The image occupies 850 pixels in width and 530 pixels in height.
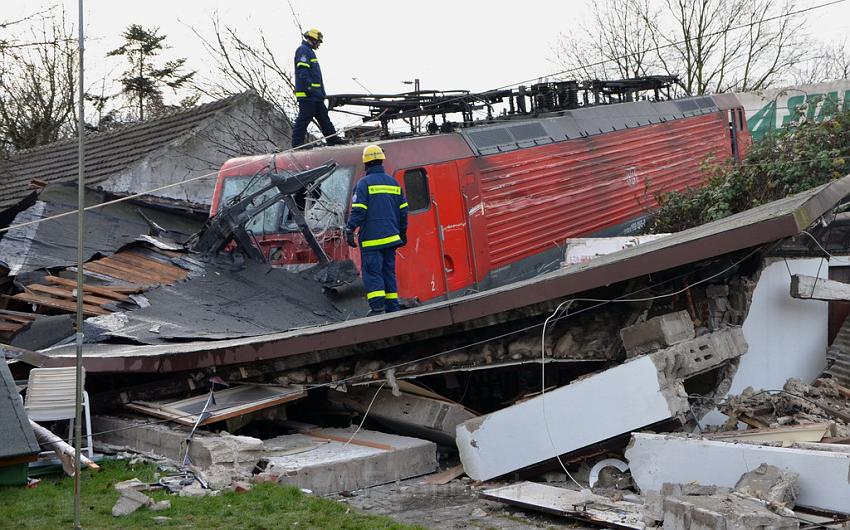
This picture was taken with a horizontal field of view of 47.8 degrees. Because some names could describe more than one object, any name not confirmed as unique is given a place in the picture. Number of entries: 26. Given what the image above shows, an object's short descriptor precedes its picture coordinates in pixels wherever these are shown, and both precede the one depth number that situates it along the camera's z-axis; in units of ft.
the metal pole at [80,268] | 17.85
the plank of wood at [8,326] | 33.78
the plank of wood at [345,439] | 25.26
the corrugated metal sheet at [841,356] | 30.04
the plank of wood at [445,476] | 24.30
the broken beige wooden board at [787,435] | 21.38
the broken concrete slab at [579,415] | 22.75
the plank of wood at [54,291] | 36.94
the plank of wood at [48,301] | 36.09
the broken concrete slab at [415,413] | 26.78
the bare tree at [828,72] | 114.46
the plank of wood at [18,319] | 34.60
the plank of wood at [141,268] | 36.22
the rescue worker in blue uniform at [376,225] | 32.09
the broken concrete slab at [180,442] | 23.49
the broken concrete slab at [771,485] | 17.90
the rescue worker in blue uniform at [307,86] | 41.04
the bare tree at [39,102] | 86.79
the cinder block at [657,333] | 24.48
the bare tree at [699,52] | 89.34
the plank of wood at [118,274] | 36.09
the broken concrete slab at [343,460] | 23.09
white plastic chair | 25.35
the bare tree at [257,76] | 77.61
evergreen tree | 108.37
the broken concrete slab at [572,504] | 19.30
